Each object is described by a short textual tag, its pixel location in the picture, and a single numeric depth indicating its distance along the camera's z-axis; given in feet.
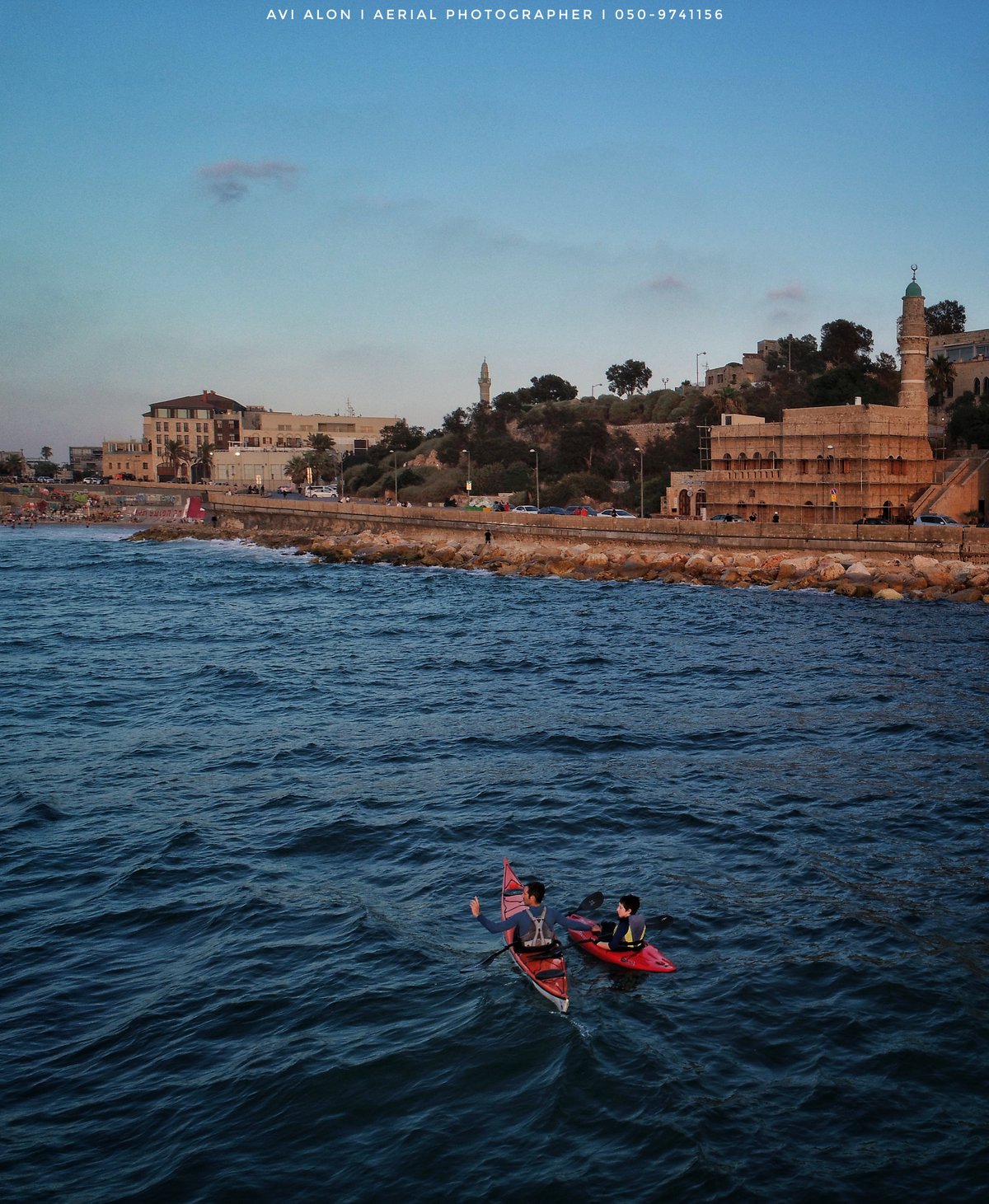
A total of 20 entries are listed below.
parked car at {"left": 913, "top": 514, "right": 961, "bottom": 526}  190.90
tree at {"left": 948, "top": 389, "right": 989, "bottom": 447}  248.11
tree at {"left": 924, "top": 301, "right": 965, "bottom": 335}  349.82
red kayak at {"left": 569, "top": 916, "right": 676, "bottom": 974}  45.57
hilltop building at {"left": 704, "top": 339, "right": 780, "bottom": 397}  426.10
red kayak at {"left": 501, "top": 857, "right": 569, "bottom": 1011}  43.55
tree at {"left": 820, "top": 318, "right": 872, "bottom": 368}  389.80
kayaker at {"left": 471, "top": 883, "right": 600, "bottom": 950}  45.93
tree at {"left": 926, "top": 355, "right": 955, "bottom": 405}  302.66
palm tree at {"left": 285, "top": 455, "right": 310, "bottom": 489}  489.26
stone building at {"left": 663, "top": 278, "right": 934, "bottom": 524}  213.87
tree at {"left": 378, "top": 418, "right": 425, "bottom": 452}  493.36
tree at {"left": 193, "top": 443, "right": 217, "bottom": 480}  579.48
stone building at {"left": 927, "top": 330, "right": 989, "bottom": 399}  298.56
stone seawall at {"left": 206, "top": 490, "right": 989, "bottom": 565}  177.27
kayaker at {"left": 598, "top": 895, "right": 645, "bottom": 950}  46.06
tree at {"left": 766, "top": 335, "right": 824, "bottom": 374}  419.33
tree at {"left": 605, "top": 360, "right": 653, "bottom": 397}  519.19
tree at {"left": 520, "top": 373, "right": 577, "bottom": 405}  524.16
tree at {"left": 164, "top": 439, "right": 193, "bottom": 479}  595.47
